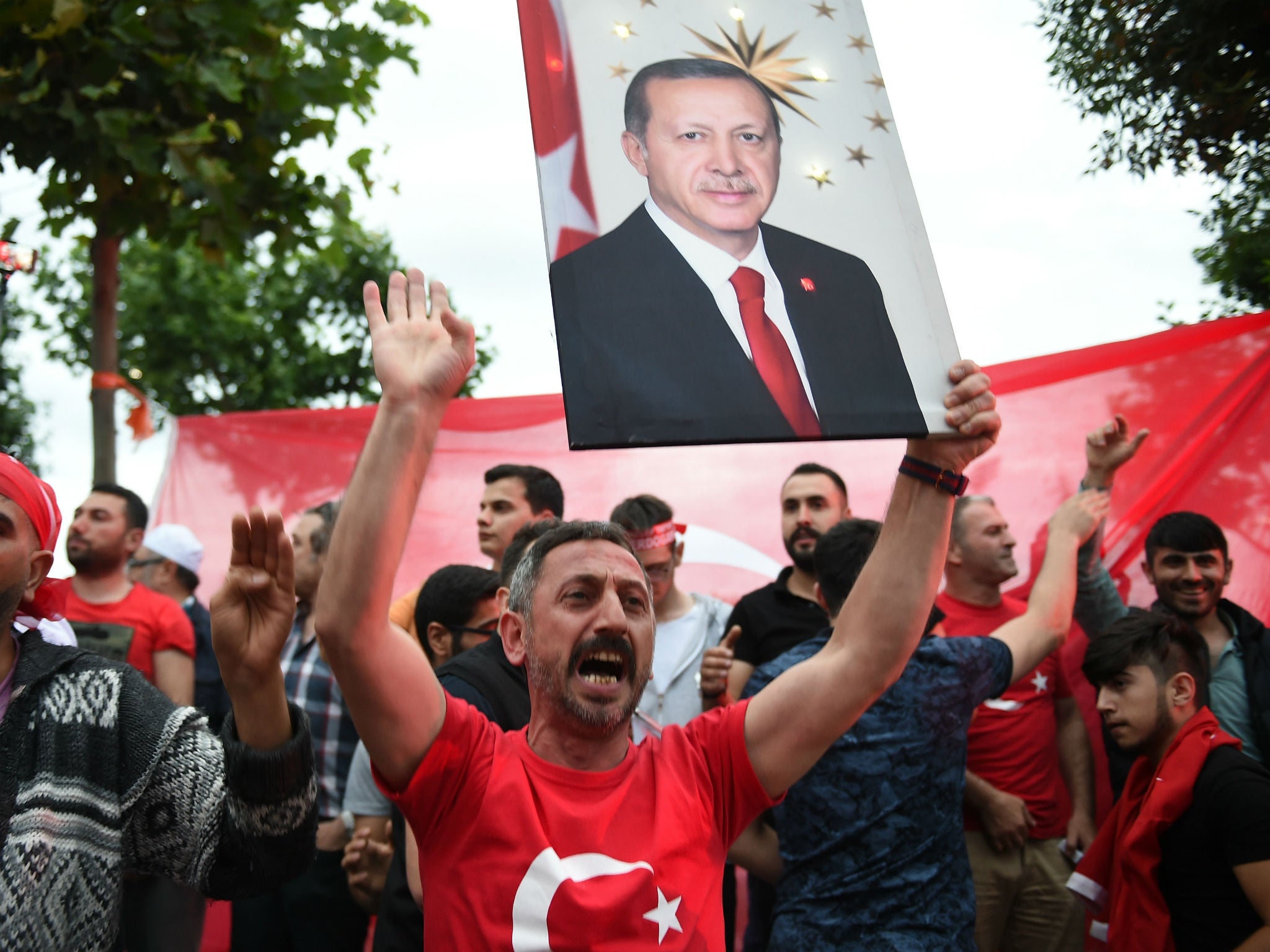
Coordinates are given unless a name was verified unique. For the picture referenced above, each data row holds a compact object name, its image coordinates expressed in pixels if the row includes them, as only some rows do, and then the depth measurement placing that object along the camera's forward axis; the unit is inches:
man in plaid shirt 165.0
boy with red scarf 117.2
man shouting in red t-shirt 73.2
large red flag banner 188.4
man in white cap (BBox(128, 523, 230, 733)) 228.7
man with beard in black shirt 145.9
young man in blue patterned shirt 117.4
